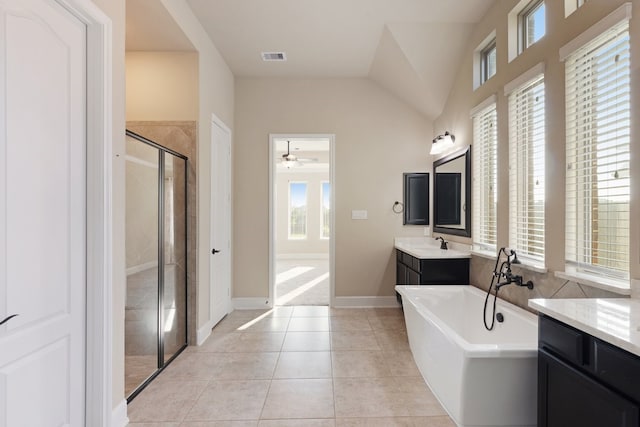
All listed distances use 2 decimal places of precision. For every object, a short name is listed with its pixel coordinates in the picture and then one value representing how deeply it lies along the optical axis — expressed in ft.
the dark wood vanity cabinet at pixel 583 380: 3.53
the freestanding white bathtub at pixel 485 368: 5.74
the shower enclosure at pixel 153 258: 7.65
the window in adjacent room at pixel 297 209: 31.65
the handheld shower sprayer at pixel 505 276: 7.80
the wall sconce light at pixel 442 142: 12.10
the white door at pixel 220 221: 11.76
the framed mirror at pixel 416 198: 14.38
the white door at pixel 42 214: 4.32
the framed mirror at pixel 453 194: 11.12
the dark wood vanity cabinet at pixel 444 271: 10.86
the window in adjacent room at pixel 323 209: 31.48
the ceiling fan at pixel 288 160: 21.44
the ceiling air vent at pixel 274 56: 12.40
